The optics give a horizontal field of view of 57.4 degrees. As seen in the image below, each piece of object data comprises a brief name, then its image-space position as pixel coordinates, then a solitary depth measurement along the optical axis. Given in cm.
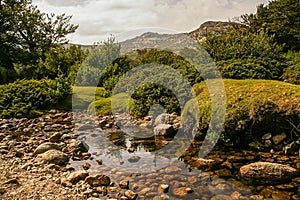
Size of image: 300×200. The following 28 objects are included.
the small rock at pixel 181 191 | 406
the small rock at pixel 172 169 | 495
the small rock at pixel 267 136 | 606
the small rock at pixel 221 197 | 389
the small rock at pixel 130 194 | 393
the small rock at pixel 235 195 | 388
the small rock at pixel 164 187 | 419
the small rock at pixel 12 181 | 407
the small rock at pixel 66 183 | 426
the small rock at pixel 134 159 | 557
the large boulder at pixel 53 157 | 534
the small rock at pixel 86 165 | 521
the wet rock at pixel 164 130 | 735
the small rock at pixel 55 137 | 713
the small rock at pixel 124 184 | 432
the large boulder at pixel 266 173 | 439
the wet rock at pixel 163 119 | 819
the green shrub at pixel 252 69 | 881
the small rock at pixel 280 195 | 384
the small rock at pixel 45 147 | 586
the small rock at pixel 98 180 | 437
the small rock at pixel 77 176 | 440
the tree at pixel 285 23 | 1322
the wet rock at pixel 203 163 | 506
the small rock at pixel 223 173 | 465
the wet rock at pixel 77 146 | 626
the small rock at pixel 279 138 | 593
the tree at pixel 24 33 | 1928
